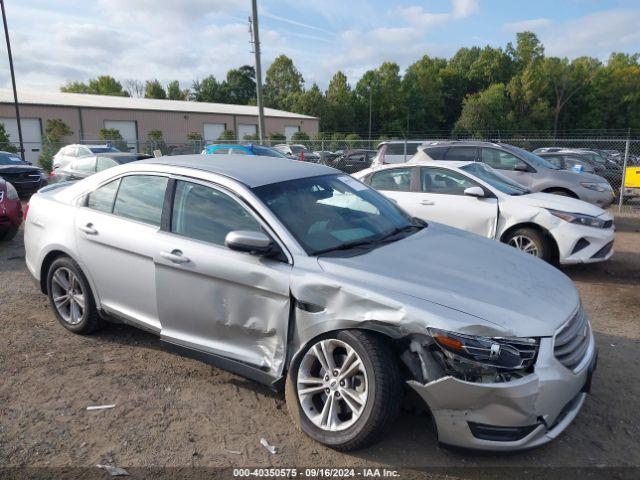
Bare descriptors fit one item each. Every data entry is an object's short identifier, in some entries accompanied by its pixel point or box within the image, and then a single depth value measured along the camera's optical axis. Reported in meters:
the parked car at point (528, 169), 10.16
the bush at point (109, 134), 36.88
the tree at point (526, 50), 86.50
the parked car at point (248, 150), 16.09
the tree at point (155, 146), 29.25
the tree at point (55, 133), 28.55
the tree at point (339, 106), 67.31
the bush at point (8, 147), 28.28
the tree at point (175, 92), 88.56
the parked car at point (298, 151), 23.46
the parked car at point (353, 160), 19.47
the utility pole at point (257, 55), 20.59
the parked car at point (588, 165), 15.98
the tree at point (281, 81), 76.62
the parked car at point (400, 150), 15.52
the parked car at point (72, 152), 18.72
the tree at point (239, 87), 85.12
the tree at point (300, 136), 40.90
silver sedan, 2.68
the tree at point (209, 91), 84.06
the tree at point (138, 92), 90.97
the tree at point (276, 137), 42.19
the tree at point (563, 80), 77.50
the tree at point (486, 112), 64.75
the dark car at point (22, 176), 13.81
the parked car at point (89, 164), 13.04
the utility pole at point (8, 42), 25.29
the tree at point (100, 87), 87.12
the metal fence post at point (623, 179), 12.65
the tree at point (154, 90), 85.20
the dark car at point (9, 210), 8.29
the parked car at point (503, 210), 6.46
